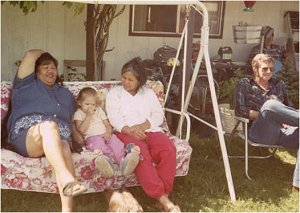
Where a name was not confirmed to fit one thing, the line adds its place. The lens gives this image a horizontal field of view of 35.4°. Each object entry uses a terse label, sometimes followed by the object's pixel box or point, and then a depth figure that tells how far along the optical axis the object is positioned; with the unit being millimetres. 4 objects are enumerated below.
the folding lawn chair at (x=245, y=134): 4328
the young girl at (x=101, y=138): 3484
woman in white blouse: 3541
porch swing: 3438
